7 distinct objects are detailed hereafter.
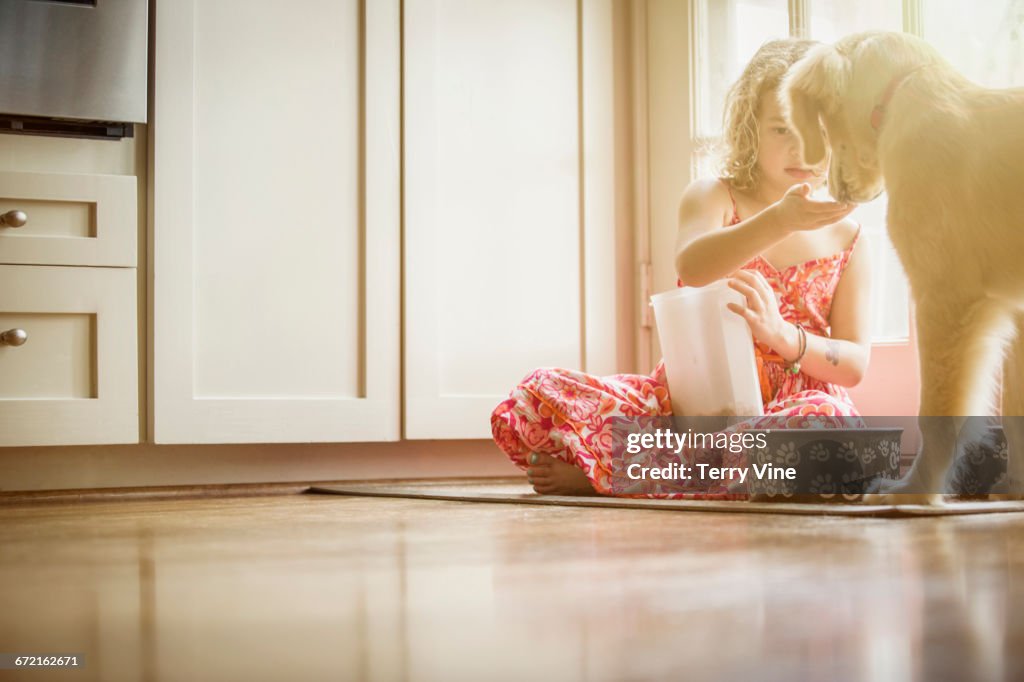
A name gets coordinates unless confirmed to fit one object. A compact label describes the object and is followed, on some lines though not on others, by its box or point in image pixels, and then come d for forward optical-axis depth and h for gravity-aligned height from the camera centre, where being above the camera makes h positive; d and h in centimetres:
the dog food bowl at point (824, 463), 345 -8
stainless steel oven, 395 +55
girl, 363 +13
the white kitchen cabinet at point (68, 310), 393 +14
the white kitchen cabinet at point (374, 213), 410 +33
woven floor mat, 332 -13
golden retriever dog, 331 +20
